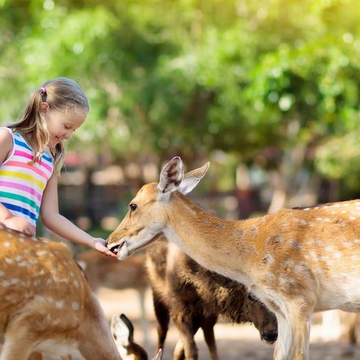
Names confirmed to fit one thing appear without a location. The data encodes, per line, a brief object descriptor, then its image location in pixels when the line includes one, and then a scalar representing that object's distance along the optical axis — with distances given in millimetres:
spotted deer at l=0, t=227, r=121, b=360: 4375
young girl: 5254
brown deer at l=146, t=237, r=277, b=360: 7043
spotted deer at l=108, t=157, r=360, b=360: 5820
